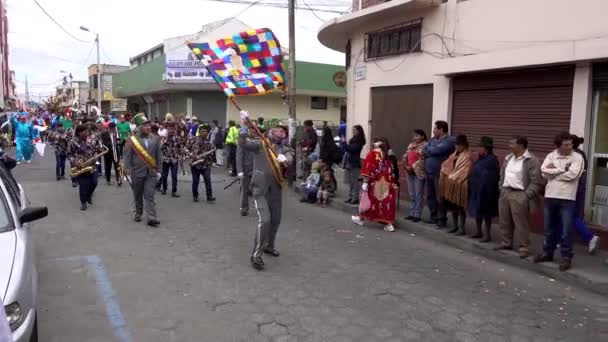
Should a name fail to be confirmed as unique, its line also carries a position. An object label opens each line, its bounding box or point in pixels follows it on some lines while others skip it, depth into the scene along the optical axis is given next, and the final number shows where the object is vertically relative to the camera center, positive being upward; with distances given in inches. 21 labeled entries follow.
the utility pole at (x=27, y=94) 3731.1 +135.2
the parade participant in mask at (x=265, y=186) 245.9 -34.7
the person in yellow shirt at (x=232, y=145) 592.1 -34.6
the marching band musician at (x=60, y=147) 525.3 -36.5
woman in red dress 346.0 -45.2
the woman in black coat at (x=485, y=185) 288.5 -36.4
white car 123.9 -42.4
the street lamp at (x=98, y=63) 1463.7 +146.9
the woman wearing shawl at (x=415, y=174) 351.6 -37.9
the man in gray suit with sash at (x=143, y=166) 335.6 -35.1
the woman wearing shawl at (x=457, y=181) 304.2 -37.2
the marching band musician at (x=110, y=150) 503.8 -36.5
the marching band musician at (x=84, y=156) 382.9 -35.1
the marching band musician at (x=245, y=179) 371.2 -46.6
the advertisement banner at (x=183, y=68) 1074.7 +101.3
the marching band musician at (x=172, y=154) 457.7 -35.8
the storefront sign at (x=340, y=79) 546.3 +43.2
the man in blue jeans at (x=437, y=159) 328.8 -25.8
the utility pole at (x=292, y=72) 540.1 +49.5
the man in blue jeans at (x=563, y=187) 241.3 -31.0
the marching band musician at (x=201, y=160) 421.7 -37.9
